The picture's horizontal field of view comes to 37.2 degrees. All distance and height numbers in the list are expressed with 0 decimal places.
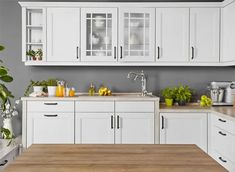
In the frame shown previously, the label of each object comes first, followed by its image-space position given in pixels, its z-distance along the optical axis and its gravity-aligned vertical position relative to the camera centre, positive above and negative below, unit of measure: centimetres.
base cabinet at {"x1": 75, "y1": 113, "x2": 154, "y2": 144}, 429 -54
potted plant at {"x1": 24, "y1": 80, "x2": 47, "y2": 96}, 459 -3
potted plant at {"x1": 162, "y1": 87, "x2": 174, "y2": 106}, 462 -15
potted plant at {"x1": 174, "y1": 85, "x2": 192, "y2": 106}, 461 -14
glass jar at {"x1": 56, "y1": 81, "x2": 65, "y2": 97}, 451 -8
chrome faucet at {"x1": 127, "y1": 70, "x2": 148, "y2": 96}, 476 +10
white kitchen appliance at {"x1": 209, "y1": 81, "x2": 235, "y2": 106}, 463 -9
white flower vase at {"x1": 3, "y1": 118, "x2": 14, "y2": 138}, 462 -53
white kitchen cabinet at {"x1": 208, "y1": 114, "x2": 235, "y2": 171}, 342 -60
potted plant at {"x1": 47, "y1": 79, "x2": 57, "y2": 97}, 452 -8
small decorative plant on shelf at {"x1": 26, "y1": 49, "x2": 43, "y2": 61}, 459 +39
